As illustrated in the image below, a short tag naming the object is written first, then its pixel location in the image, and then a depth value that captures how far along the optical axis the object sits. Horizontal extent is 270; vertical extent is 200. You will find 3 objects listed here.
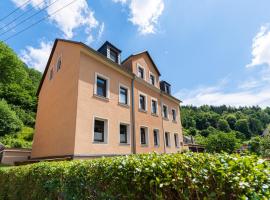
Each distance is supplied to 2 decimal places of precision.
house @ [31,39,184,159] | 9.82
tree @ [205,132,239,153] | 20.00
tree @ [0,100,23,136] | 23.02
